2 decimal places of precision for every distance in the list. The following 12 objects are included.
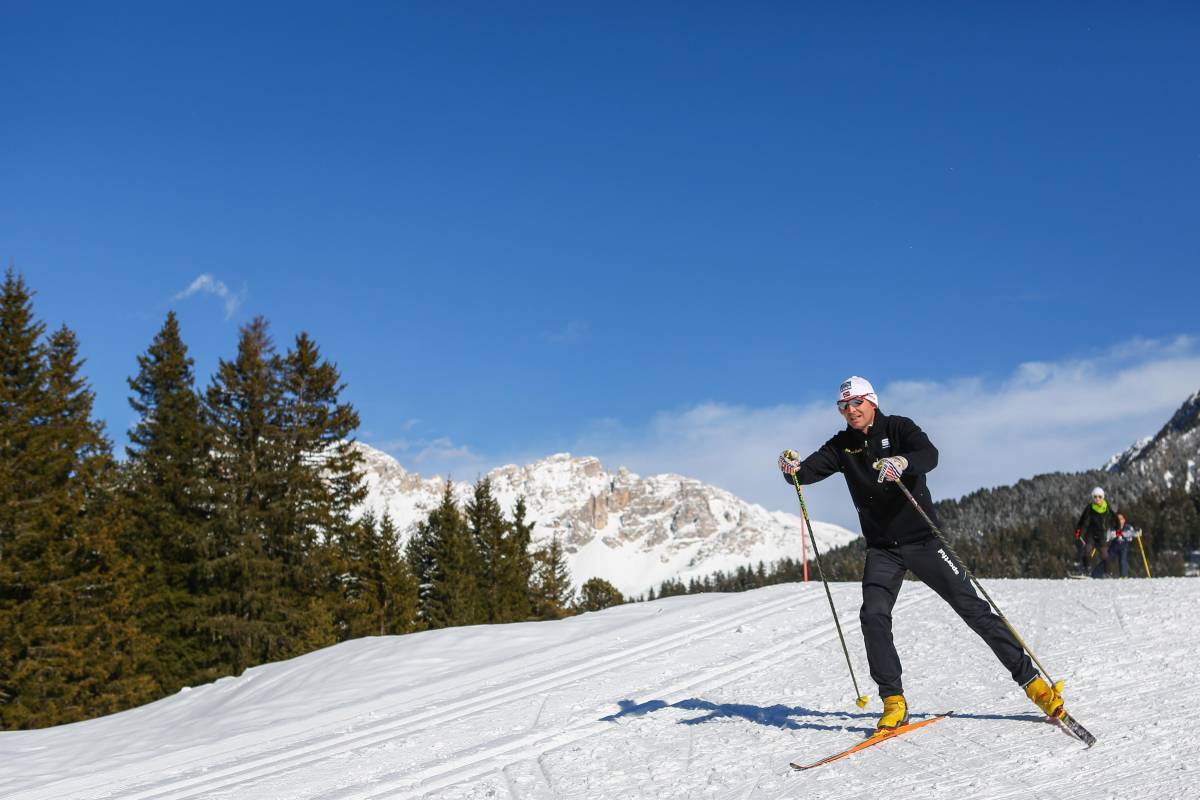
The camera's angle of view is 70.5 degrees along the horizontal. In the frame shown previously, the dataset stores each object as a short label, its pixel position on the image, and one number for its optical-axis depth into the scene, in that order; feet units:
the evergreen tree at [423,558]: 132.05
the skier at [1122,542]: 58.08
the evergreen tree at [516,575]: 139.95
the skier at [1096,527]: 57.67
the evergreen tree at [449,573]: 125.59
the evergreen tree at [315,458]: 89.81
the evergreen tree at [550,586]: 150.30
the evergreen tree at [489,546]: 137.49
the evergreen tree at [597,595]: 217.15
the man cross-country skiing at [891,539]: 18.24
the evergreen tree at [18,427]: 66.33
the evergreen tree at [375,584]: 96.02
